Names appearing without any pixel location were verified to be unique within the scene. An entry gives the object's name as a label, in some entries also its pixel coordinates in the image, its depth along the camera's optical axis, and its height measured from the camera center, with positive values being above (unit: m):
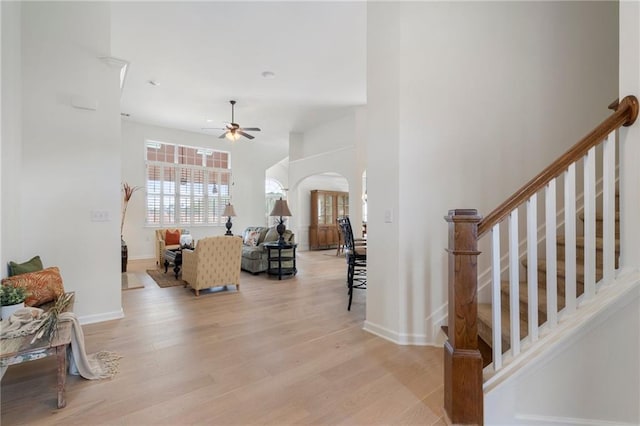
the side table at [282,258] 5.31 -0.89
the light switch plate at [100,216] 3.08 -0.05
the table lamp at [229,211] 6.77 +0.01
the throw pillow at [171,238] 6.58 -0.60
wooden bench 1.58 -0.78
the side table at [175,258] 5.17 -0.84
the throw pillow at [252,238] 6.13 -0.59
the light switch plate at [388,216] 2.62 -0.04
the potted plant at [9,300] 1.99 -0.62
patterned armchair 4.09 -0.76
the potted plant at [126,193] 7.10 +0.46
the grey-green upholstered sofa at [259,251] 5.57 -0.77
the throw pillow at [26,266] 2.45 -0.48
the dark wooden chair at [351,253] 3.61 -0.52
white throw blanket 1.77 -0.87
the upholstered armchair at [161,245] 6.21 -0.76
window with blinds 7.86 +0.79
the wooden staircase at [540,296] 1.98 -0.62
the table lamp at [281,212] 5.34 -0.01
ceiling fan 5.73 +1.61
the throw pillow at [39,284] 2.29 -0.60
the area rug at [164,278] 4.75 -1.20
